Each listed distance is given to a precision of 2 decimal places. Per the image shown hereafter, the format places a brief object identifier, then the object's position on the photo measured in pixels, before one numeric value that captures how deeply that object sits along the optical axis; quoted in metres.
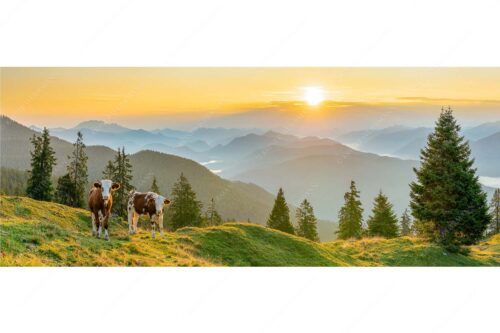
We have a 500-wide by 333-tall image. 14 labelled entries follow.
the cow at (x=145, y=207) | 20.27
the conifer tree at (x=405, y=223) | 63.28
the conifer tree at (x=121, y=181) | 28.94
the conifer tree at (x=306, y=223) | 42.34
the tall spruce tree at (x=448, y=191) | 22.14
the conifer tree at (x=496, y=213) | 46.47
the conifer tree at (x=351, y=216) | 40.72
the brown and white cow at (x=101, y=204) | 18.12
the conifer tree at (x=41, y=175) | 34.62
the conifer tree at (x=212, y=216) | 43.25
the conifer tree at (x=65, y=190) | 35.38
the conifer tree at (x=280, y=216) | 37.97
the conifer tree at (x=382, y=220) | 42.16
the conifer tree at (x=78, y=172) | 28.84
